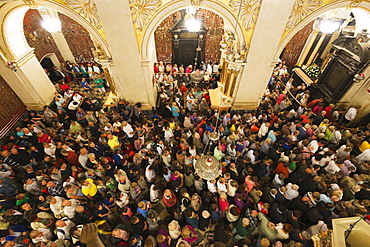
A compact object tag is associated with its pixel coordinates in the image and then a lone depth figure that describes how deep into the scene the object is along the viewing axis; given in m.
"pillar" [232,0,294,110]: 5.37
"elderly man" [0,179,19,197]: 4.36
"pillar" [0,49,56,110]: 6.79
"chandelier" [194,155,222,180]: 2.83
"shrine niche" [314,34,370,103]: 6.87
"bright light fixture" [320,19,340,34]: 5.59
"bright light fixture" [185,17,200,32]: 5.27
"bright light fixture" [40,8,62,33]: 5.57
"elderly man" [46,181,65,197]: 4.31
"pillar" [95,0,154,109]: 5.38
